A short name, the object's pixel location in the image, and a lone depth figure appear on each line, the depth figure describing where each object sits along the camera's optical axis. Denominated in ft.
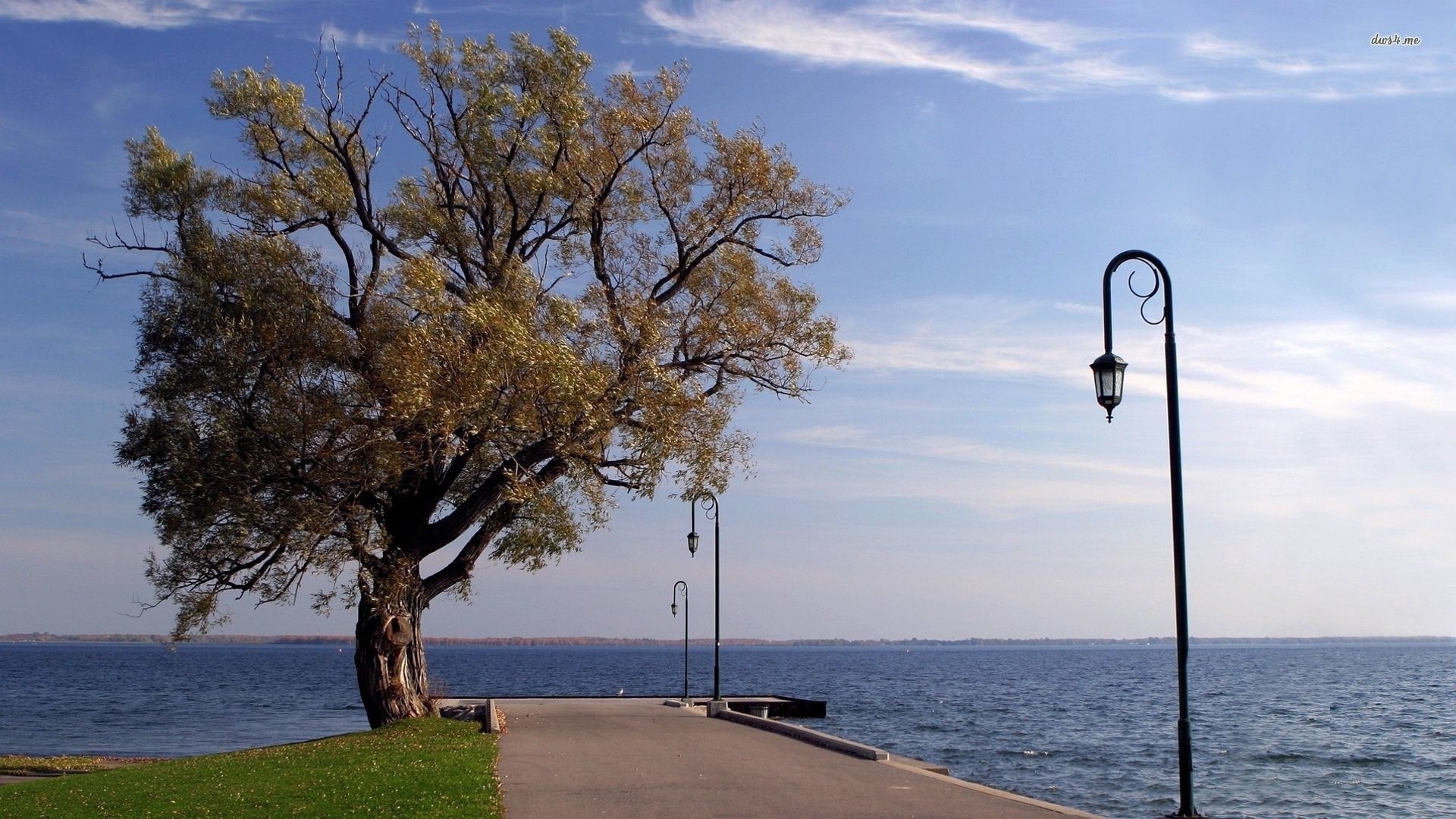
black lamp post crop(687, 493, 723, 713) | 105.35
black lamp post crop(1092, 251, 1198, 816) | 38.58
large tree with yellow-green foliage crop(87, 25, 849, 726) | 67.36
